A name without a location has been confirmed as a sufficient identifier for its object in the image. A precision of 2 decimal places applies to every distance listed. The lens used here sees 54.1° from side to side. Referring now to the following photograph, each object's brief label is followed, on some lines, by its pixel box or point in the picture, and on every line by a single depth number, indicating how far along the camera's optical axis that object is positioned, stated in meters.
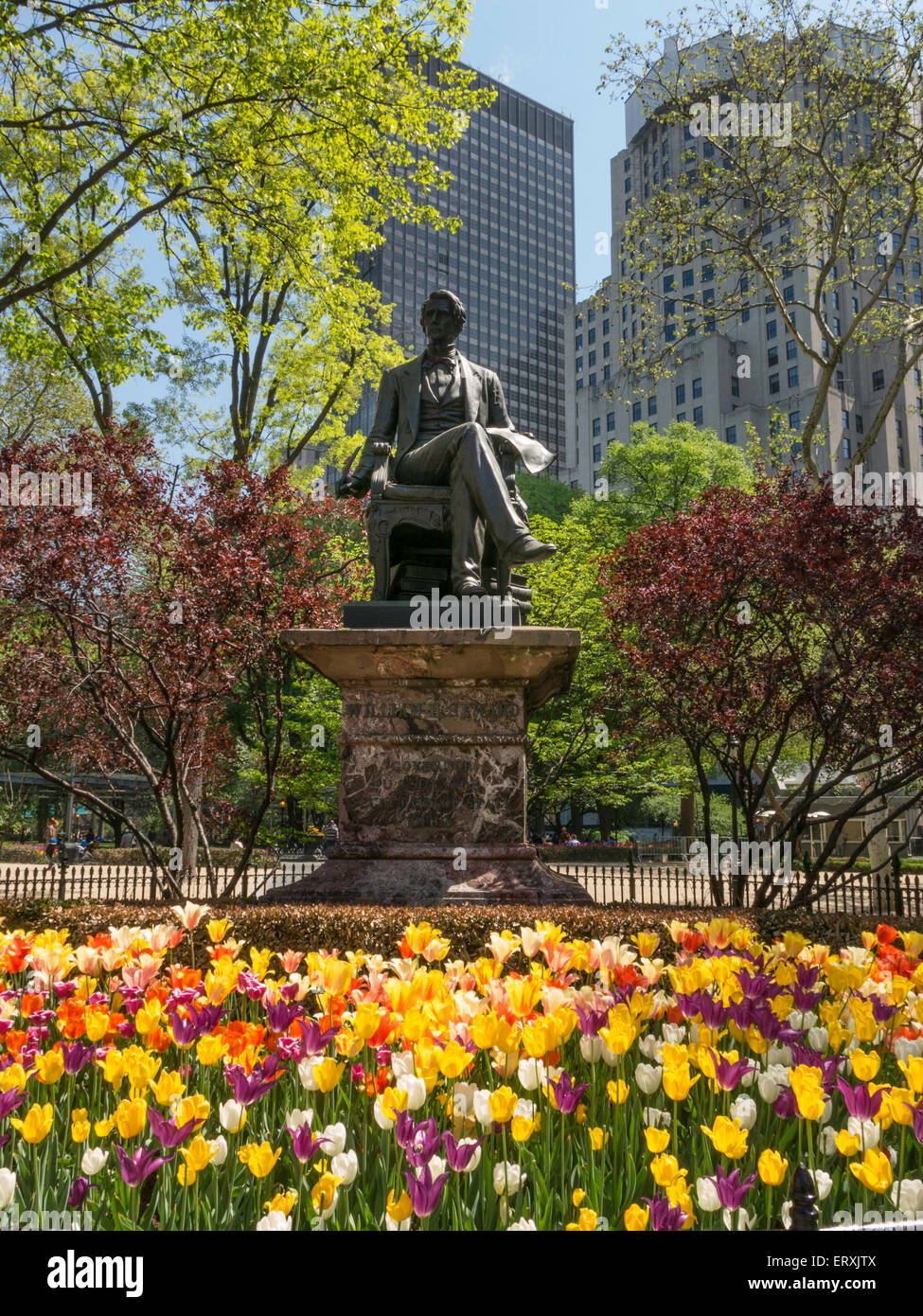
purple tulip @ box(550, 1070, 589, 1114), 1.82
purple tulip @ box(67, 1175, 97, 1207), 1.51
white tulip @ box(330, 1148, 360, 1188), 1.50
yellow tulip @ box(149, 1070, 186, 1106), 1.71
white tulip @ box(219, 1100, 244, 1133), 1.72
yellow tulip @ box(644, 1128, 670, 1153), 1.53
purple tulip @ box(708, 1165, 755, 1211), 1.42
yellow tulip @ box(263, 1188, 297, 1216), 1.42
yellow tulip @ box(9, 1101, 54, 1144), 1.59
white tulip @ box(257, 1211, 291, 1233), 1.34
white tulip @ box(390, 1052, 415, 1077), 1.91
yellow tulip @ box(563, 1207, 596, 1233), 1.39
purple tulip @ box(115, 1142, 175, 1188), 1.50
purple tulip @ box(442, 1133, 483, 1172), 1.54
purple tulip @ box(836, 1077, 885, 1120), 1.67
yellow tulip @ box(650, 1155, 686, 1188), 1.43
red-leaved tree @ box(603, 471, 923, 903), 8.57
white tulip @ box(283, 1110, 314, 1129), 1.63
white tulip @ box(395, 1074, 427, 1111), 1.75
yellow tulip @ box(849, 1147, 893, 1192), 1.45
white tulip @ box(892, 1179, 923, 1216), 1.52
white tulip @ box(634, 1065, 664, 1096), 1.93
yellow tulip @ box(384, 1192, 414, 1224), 1.39
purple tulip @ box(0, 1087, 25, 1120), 1.74
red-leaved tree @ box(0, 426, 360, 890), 9.08
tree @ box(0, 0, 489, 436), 11.48
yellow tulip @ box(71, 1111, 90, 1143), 1.73
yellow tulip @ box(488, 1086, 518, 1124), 1.61
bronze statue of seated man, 6.57
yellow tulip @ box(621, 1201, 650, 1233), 1.36
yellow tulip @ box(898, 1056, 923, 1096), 1.67
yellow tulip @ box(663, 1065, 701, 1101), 1.74
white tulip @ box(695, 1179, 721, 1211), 1.47
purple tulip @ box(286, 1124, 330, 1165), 1.54
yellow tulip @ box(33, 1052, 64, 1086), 1.89
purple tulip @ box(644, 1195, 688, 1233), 1.39
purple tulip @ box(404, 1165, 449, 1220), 1.38
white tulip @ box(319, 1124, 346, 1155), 1.62
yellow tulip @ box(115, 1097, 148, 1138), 1.59
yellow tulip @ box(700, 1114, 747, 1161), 1.54
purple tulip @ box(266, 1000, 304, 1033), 2.23
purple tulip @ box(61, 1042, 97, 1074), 2.01
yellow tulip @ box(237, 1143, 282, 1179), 1.47
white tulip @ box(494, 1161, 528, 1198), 1.56
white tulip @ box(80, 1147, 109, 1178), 1.59
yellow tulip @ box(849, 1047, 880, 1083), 1.75
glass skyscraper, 106.38
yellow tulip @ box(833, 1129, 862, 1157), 1.56
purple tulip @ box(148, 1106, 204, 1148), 1.60
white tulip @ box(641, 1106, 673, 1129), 1.86
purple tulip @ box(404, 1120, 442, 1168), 1.49
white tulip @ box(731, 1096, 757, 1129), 1.78
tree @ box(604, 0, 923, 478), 14.26
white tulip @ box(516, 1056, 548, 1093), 1.92
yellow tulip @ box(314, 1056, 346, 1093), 1.78
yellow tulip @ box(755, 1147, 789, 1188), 1.47
